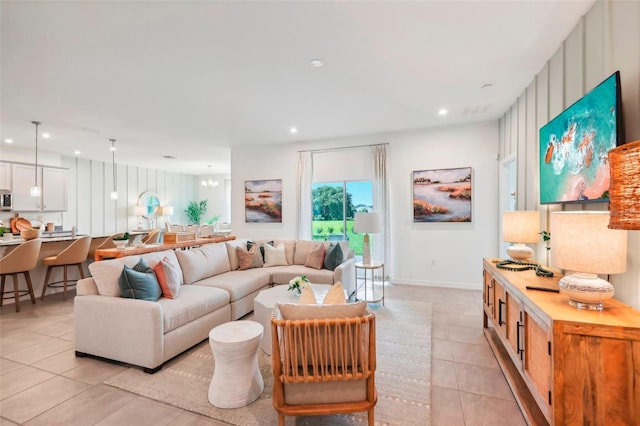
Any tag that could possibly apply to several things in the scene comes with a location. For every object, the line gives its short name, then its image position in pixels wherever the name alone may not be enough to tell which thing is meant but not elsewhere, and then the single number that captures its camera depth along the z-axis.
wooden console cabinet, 1.41
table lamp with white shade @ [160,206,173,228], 9.66
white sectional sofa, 2.53
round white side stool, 2.08
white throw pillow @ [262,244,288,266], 4.78
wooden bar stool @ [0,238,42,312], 3.94
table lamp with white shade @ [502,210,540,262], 2.91
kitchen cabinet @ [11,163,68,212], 6.39
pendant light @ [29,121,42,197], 4.87
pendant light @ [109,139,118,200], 6.38
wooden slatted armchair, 1.65
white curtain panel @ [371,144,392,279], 5.64
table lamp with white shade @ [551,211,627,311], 1.57
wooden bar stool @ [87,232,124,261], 5.14
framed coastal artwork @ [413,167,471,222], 5.18
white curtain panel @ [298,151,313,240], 6.32
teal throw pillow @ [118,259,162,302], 2.74
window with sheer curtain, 5.70
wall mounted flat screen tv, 1.90
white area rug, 1.97
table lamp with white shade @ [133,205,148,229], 9.21
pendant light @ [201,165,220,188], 9.62
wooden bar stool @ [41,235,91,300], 4.53
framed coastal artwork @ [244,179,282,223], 6.63
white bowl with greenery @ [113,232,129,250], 4.25
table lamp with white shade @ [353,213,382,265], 4.29
